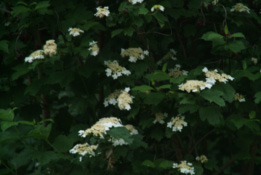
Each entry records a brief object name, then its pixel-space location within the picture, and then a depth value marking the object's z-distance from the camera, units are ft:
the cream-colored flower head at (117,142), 19.67
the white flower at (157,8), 19.89
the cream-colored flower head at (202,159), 22.76
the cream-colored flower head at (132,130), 21.45
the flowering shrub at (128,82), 20.15
